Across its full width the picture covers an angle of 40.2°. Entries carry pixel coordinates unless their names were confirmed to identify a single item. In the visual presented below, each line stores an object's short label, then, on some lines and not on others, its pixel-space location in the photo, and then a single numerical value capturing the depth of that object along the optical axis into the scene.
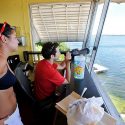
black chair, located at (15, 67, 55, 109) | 1.57
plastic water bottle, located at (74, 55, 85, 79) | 1.49
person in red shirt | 1.78
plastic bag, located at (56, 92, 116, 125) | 0.89
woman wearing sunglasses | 1.24
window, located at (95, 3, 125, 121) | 1.51
